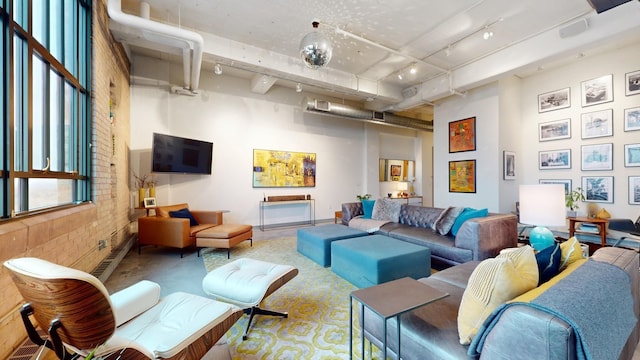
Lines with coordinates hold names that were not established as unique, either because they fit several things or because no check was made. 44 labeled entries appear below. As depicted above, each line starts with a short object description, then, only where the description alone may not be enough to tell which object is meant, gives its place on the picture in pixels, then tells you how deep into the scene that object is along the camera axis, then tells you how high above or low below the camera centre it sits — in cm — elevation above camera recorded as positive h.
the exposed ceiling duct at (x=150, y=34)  305 +202
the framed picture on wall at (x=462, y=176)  544 +10
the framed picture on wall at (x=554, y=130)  481 +102
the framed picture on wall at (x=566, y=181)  478 -2
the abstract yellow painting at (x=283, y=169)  598 +31
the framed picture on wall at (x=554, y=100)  481 +164
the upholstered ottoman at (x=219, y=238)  377 -90
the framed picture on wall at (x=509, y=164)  507 +34
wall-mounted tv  433 +49
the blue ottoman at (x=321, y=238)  340 -86
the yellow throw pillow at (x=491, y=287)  107 -48
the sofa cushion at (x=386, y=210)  452 -57
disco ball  268 +146
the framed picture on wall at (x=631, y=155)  406 +42
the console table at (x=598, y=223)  384 -70
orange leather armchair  370 -79
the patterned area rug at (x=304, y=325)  170 -119
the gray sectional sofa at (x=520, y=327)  81 -60
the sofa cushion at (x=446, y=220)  351 -58
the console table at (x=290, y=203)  602 -64
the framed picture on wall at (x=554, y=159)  481 +43
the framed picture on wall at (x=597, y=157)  432 +43
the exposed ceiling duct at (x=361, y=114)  590 +178
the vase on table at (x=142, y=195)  446 -27
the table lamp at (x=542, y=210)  219 -27
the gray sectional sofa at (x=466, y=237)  288 -78
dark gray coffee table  118 -64
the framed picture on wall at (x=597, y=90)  432 +163
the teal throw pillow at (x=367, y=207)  488 -55
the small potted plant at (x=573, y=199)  446 -36
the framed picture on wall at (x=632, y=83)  405 +163
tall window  165 +66
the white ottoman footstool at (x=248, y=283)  192 -85
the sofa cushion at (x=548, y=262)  132 -46
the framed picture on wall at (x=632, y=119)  405 +103
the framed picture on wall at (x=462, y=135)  545 +105
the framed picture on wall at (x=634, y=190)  404 -17
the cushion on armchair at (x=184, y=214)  415 -58
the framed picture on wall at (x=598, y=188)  432 -14
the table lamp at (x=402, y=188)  829 -27
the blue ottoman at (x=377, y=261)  252 -88
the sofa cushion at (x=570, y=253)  144 -44
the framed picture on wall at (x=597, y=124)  432 +103
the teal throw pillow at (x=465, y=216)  336 -50
